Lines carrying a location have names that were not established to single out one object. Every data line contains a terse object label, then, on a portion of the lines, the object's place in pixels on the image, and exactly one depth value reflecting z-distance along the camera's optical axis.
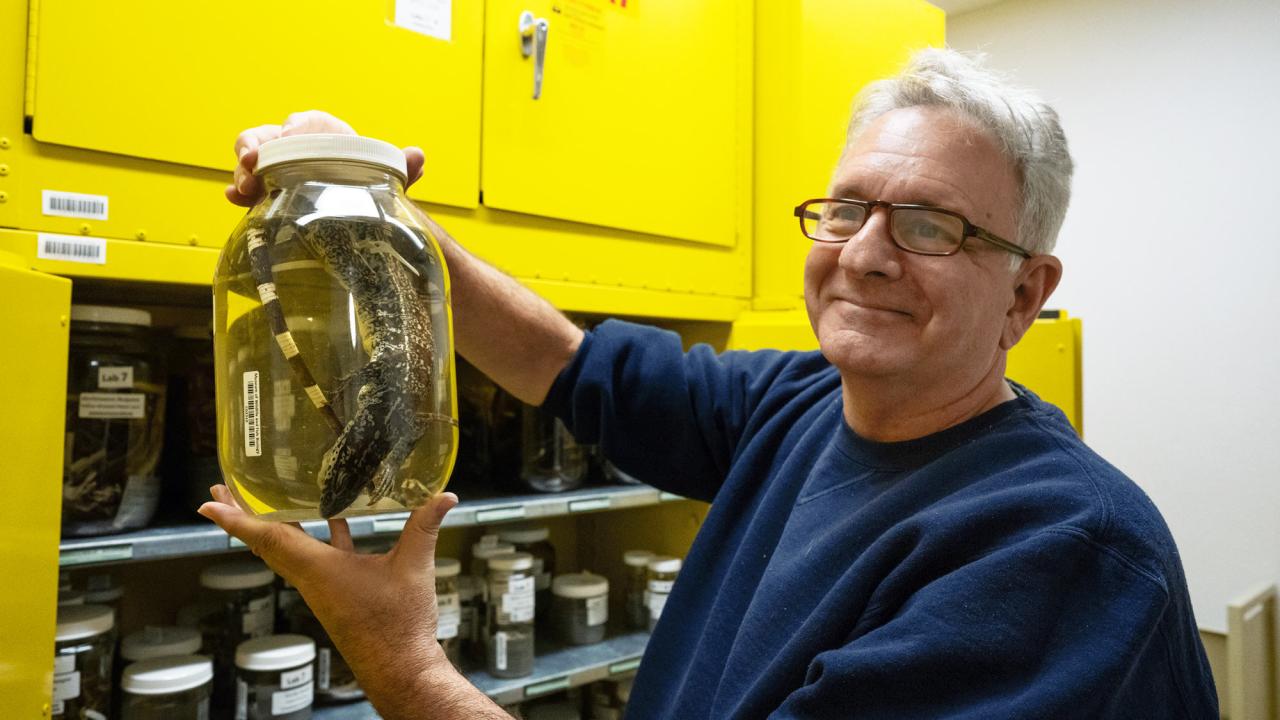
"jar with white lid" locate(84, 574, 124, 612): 1.40
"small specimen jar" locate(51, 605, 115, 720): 1.21
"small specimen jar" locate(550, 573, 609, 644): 1.87
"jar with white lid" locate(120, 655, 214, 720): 1.26
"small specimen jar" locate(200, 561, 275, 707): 1.48
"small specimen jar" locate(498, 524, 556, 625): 1.89
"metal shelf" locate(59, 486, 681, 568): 1.19
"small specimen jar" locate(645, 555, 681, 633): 1.92
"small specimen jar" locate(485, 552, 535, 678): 1.68
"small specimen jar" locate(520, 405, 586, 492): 1.80
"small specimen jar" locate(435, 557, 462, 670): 1.61
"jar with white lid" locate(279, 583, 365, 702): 1.52
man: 0.78
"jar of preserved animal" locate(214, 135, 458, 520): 0.67
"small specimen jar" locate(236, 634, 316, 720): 1.36
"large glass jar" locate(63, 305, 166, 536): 1.24
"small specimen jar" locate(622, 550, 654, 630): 2.02
